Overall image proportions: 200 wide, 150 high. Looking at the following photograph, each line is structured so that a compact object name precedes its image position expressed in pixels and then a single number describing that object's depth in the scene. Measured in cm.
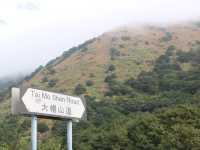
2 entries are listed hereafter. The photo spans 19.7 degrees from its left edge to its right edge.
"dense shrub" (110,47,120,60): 12838
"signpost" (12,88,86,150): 1655
